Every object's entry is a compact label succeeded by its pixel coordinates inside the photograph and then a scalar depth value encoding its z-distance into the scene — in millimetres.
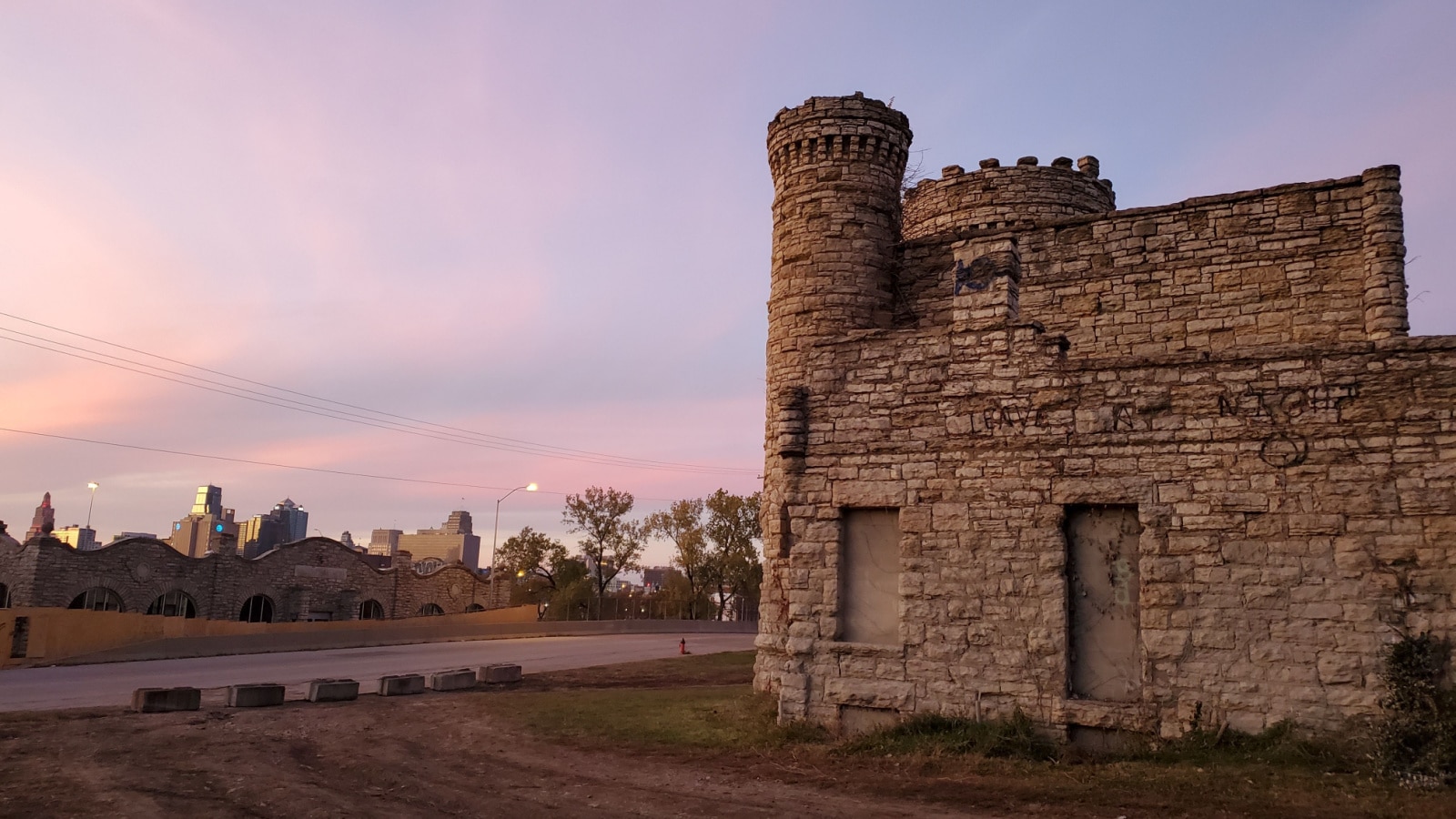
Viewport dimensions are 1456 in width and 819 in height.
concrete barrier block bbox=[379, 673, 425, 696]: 16192
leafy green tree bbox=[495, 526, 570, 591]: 61062
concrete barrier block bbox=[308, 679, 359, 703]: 15039
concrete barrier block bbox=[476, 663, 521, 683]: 18625
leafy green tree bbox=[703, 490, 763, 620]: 62312
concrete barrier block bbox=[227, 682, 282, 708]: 14234
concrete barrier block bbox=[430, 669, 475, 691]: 17203
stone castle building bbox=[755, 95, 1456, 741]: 9492
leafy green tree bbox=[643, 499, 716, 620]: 63219
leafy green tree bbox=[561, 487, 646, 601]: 62312
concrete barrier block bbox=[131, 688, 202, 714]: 13422
